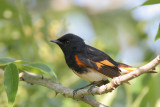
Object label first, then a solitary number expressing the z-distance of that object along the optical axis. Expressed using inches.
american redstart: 250.4
